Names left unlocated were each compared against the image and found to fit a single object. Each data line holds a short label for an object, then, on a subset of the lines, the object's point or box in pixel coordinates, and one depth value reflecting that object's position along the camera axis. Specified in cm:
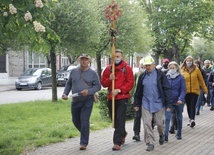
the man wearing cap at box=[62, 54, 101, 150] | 766
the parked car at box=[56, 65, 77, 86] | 3334
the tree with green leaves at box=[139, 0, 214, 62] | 2245
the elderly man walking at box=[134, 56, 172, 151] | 753
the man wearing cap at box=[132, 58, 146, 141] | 856
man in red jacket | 764
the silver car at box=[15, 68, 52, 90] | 2828
